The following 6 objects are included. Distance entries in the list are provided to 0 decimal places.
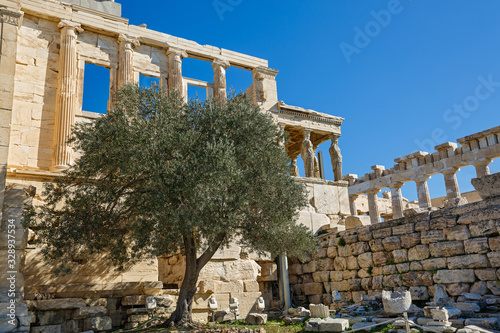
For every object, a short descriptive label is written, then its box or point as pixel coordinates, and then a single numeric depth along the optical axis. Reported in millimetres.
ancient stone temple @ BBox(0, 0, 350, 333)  9812
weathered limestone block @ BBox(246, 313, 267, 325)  11664
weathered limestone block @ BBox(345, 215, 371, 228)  15641
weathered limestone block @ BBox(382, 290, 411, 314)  9609
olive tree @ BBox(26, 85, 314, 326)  9500
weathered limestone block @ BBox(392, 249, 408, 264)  11889
